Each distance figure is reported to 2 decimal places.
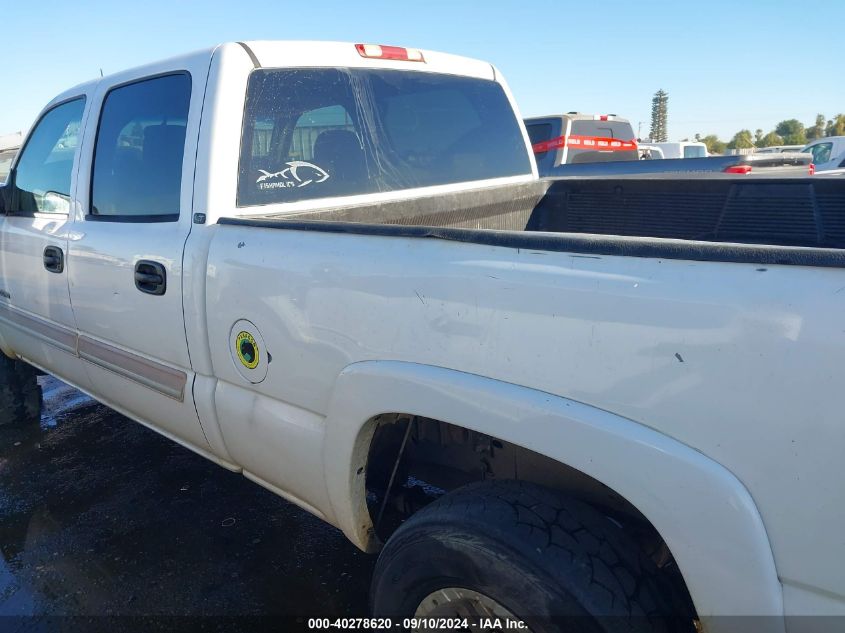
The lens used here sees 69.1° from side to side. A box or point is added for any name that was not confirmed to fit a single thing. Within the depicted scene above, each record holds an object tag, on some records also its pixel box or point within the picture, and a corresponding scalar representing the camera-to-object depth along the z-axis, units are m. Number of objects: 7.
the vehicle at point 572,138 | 9.88
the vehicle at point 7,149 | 6.69
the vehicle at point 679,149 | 17.75
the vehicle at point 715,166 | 7.45
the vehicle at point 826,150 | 12.43
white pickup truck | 1.16
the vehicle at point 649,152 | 15.57
